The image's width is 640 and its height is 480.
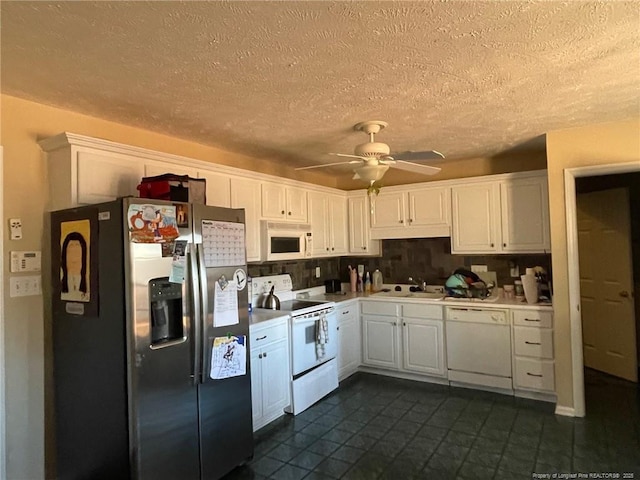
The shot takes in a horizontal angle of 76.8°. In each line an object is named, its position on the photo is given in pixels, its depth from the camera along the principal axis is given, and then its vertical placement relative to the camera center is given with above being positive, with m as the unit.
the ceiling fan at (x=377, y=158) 2.90 +0.64
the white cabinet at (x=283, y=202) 3.92 +0.47
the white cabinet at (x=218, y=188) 3.34 +0.53
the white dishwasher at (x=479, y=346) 3.90 -1.02
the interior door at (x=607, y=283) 4.23 -0.47
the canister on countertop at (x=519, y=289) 4.21 -0.49
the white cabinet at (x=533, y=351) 3.68 -1.02
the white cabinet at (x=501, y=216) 4.00 +0.28
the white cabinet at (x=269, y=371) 3.17 -1.00
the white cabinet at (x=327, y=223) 4.61 +0.29
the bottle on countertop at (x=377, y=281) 5.20 -0.45
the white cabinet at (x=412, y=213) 4.53 +0.38
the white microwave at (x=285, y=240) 3.86 +0.09
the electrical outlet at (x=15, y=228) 2.43 +0.17
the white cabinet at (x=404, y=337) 4.24 -1.00
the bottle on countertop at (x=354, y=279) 5.18 -0.42
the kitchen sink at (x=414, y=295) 4.44 -0.57
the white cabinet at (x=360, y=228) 5.07 +0.24
